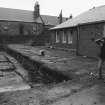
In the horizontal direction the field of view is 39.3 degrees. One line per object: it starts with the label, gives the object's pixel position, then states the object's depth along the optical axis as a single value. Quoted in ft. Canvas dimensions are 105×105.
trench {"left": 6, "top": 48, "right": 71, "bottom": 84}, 23.15
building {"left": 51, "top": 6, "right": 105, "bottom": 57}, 36.32
